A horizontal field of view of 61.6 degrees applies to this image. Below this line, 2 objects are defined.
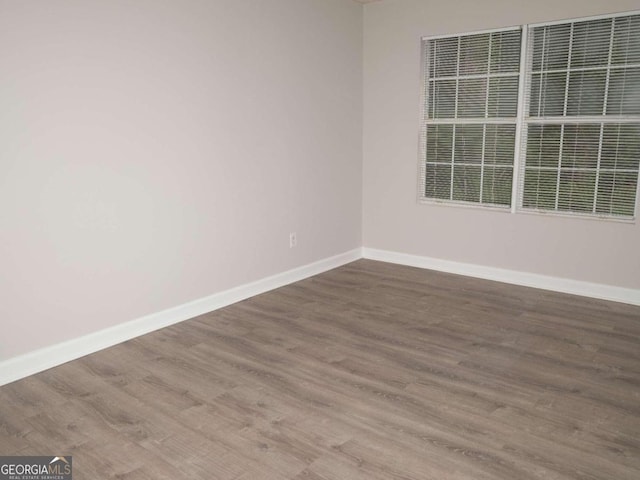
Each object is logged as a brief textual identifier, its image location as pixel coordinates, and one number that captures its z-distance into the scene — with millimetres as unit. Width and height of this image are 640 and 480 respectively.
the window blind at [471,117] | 4250
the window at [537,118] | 3785
